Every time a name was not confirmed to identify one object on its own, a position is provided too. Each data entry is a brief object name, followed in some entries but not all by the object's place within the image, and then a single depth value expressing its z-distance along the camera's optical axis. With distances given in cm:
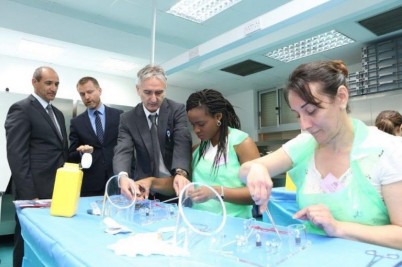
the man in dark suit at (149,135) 156
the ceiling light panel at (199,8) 309
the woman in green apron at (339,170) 81
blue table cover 65
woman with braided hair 128
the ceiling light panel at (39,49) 373
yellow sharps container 110
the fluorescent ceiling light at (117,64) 440
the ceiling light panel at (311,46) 369
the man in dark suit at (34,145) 191
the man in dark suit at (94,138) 223
